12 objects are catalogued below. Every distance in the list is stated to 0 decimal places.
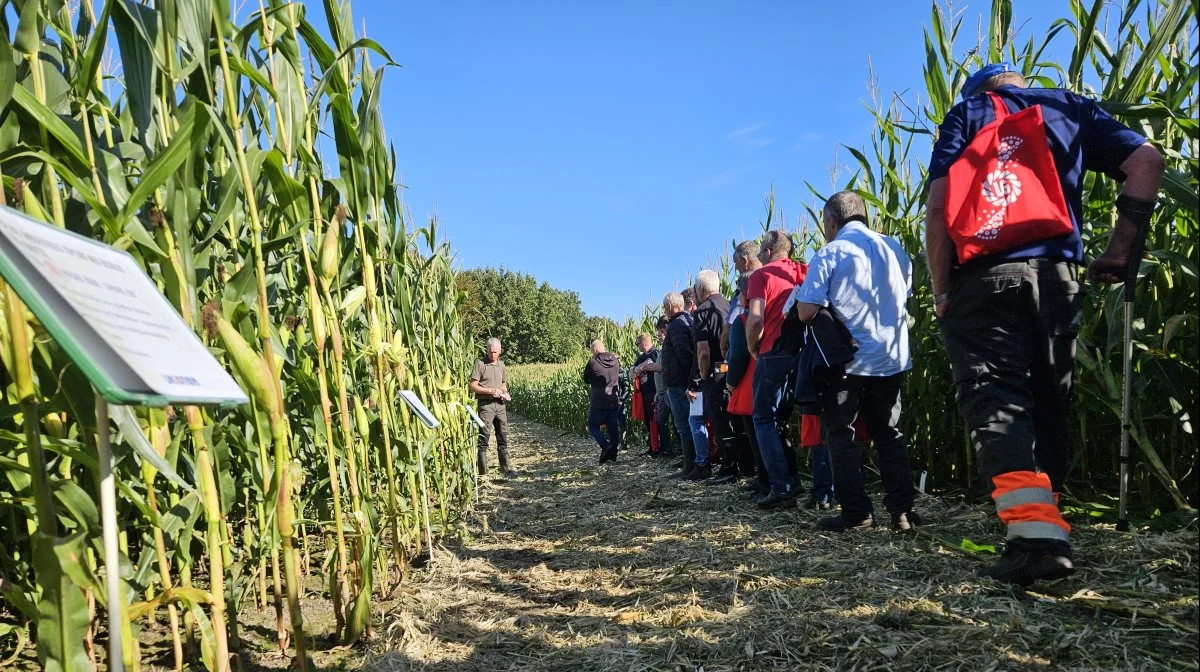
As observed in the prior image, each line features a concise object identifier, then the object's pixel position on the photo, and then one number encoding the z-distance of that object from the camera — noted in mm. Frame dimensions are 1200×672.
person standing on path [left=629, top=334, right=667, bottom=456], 8906
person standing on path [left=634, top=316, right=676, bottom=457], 8328
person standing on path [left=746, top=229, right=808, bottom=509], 4500
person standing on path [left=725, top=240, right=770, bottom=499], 5113
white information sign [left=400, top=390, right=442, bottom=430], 3130
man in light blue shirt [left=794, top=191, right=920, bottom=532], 3527
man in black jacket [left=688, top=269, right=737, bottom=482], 6070
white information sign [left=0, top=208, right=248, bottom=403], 953
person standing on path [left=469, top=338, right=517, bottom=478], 8469
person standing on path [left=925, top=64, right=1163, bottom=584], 2297
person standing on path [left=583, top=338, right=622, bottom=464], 9281
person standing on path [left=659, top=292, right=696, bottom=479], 6527
